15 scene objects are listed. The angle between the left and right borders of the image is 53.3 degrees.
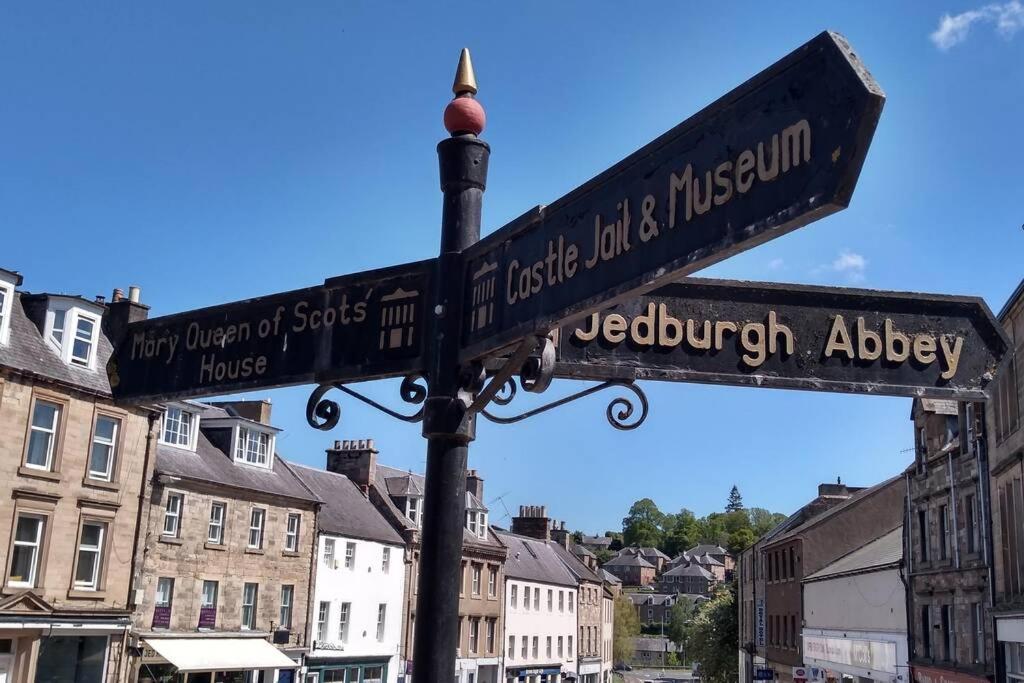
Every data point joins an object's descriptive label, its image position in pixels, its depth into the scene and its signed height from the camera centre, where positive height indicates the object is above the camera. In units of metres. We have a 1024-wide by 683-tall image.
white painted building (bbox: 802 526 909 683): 35.44 -0.94
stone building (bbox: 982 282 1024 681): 23.42 +2.34
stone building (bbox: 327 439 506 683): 46.56 +1.05
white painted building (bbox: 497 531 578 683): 56.35 -2.27
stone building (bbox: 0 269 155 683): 26.98 +1.63
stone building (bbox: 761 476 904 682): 46.22 +2.45
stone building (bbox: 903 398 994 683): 28.38 +1.26
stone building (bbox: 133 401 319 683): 31.83 +0.22
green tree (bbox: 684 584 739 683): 68.25 -3.69
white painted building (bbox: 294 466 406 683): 39.88 -0.99
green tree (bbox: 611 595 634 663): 85.88 -4.20
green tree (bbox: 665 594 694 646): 137.75 -4.86
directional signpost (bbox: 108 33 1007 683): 2.64 +0.84
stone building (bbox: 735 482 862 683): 54.12 +0.25
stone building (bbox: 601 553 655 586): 178.62 +1.66
